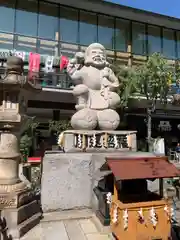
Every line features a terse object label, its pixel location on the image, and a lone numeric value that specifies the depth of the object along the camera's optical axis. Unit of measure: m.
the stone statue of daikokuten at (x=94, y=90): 7.75
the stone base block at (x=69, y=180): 6.29
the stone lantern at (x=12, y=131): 5.27
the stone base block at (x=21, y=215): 4.94
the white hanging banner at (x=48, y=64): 18.31
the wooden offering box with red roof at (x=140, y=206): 4.21
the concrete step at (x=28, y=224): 5.00
